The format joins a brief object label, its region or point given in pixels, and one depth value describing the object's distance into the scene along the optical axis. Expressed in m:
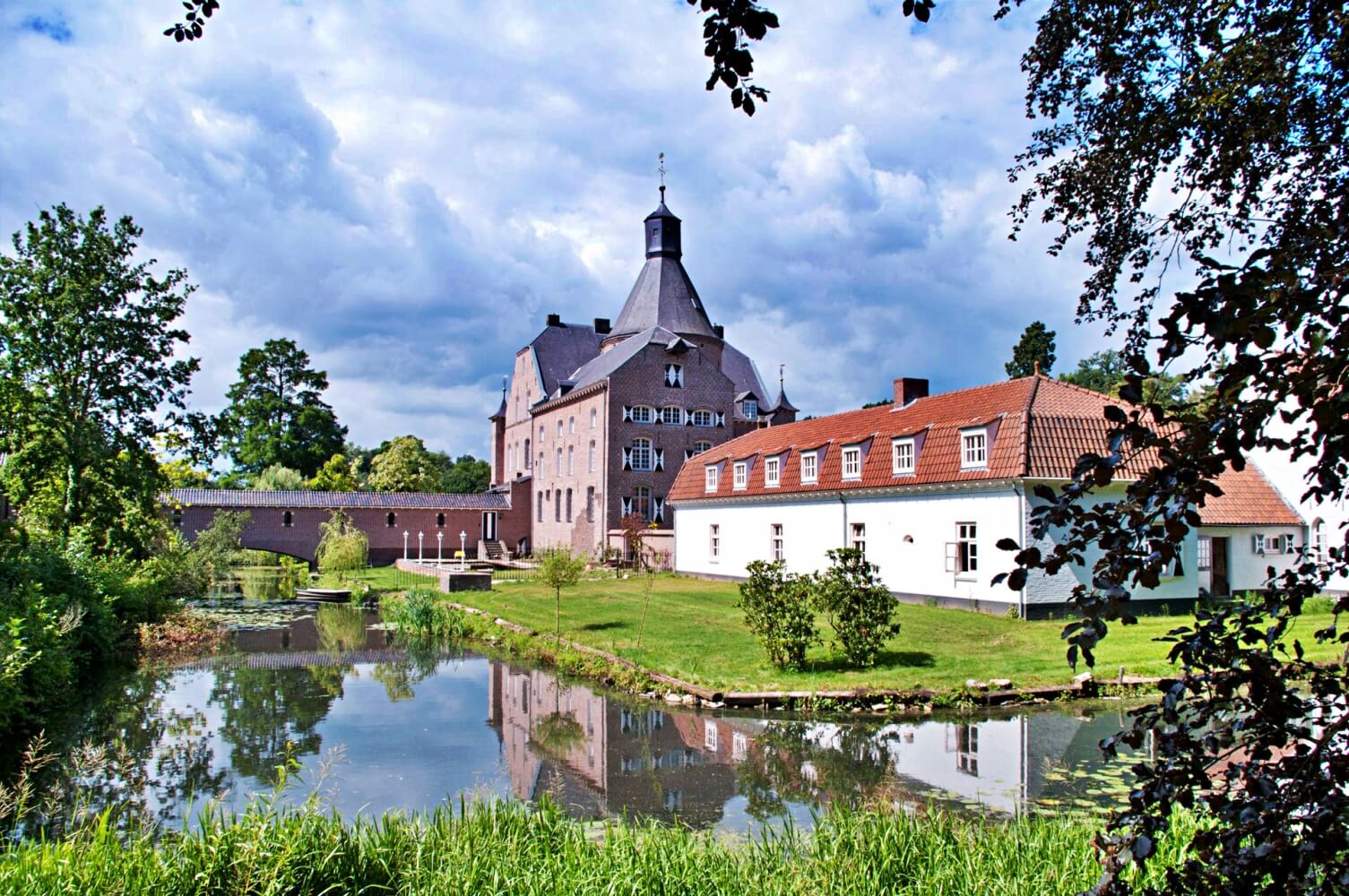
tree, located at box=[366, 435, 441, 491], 67.50
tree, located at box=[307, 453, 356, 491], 58.72
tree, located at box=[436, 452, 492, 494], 88.81
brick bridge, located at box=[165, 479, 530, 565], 44.62
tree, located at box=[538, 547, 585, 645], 20.31
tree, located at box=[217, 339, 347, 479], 61.78
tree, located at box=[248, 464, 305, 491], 53.16
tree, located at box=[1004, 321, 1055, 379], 54.81
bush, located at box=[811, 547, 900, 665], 14.57
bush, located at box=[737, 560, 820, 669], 14.51
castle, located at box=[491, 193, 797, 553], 42.81
